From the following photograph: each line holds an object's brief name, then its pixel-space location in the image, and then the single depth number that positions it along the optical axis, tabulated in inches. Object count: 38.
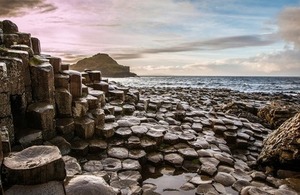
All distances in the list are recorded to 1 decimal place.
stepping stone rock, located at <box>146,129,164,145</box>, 268.7
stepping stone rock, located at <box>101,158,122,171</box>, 213.5
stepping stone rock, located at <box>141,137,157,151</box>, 254.7
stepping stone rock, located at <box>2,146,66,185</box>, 123.7
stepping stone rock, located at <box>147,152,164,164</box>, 238.1
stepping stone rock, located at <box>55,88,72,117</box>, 257.0
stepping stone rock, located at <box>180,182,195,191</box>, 196.5
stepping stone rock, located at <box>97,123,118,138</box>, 265.3
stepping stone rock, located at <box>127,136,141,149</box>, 254.8
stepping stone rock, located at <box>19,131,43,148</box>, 203.3
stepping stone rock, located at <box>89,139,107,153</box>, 241.6
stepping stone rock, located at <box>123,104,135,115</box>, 368.2
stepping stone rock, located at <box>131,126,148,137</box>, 275.3
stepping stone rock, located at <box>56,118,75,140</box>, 242.2
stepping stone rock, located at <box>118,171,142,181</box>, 200.3
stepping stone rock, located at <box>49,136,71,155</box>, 227.1
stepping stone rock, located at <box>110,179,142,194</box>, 179.9
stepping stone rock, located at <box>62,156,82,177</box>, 181.2
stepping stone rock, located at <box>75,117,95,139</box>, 253.4
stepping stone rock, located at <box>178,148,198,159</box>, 246.8
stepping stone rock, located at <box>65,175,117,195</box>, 125.6
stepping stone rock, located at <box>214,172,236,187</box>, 204.6
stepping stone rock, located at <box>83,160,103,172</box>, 209.6
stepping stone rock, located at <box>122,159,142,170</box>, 215.6
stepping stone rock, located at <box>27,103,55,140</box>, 221.6
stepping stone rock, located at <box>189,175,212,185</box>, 205.2
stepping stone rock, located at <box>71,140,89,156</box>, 233.0
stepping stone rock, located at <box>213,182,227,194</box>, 191.3
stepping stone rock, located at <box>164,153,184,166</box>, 236.4
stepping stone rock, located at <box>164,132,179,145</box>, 274.9
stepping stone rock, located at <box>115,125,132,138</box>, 269.4
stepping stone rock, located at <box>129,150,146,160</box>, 233.7
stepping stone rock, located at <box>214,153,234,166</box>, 243.5
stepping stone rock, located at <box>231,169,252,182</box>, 214.2
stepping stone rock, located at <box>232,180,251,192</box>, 198.1
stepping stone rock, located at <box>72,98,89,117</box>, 267.6
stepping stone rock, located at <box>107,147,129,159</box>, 235.5
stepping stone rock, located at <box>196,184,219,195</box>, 188.2
